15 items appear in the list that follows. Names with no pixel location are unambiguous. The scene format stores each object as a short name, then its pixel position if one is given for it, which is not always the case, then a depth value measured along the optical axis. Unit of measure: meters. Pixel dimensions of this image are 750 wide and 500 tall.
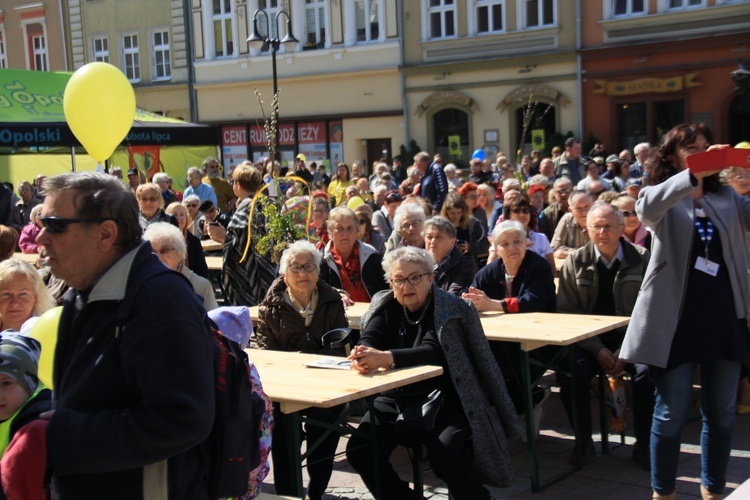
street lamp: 18.70
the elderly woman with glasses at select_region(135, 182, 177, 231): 8.28
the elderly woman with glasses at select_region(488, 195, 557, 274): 6.90
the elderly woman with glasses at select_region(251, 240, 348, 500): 5.28
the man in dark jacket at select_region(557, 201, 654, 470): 5.32
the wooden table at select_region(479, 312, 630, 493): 4.81
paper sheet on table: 4.45
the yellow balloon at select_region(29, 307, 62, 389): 3.38
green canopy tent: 13.63
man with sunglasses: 2.14
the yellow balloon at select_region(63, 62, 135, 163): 7.98
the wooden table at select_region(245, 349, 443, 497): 3.90
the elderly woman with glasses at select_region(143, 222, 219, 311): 5.44
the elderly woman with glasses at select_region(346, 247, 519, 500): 4.33
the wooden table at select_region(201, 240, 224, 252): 10.82
